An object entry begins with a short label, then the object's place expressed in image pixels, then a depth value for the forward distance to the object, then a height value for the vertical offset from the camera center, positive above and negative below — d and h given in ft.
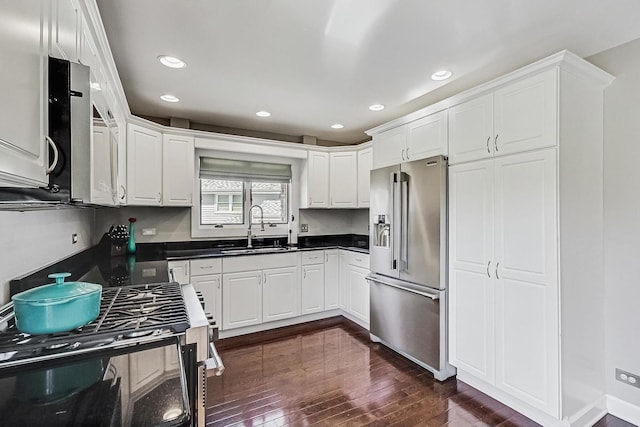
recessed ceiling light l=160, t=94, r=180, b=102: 9.93 +3.72
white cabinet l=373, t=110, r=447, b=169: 8.72 +2.29
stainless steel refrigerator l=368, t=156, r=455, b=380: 8.45 -1.25
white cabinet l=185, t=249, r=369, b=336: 10.84 -2.54
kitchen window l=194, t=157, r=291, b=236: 12.87 +0.87
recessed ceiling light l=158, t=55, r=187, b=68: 7.52 +3.73
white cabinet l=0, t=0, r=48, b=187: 2.06 +0.85
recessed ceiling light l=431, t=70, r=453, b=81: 8.25 +3.74
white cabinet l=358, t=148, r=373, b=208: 13.32 +1.75
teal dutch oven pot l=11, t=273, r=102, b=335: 3.38 -1.00
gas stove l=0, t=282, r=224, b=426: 2.22 -1.35
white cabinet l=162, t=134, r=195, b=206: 11.09 +1.65
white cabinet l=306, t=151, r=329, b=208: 13.78 +1.62
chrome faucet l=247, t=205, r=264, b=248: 13.16 -0.45
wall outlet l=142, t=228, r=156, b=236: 11.64 -0.56
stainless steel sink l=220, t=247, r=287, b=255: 11.62 -1.29
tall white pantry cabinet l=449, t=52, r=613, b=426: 6.36 -0.47
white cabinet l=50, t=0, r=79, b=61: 3.31 +2.17
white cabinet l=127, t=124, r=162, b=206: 10.16 +1.64
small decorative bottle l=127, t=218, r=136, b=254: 10.69 -0.85
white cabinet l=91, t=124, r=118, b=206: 4.29 +0.80
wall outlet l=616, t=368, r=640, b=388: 6.75 -3.41
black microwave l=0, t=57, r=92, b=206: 2.79 +0.66
